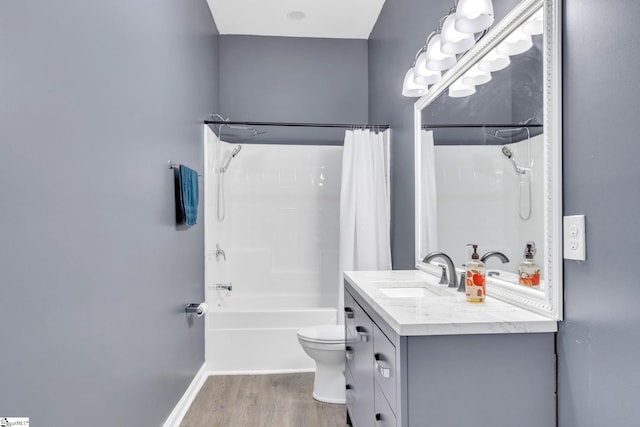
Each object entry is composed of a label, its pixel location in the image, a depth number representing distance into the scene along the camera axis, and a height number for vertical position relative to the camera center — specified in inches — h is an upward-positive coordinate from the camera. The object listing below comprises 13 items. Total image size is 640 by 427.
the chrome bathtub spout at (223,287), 142.0 -24.3
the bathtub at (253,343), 128.0 -38.0
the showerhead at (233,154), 154.5 +20.7
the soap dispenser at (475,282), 61.9 -9.8
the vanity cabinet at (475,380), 48.9 -18.8
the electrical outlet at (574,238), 46.1 -2.7
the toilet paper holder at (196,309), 105.0 -23.2
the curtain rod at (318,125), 127.4 +26.1
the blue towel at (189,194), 95.5 +4.3
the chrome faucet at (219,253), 145.6 -13.6
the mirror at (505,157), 50.9 +8.4
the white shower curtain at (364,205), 124.8 +2.2
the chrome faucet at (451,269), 75.8 -9.7
